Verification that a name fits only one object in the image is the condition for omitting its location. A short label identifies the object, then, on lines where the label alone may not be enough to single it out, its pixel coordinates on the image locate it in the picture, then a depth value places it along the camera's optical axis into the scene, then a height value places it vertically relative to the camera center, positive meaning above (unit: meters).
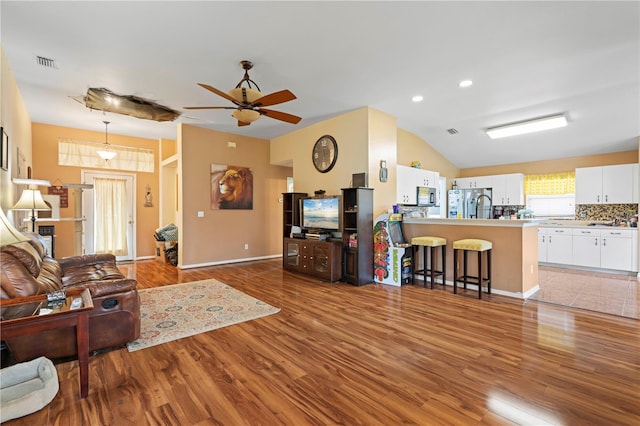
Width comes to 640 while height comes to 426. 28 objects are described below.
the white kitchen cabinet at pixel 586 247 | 5.80 -0.78
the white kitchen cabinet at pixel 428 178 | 6.52 +0.69
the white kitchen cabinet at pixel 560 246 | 6.13 -0.78
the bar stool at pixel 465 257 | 4.07 -0.71
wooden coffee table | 1.81 -0.67
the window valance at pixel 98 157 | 6.26 +1.19
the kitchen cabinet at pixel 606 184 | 5.70 +0.48
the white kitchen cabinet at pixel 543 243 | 6.45 -0.75
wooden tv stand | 5.06 -0.88
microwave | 6.54 +0.28
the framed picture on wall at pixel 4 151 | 3.19 +0.65
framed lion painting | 6.53 +0.50
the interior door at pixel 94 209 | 6.64 -0.01
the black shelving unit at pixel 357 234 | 4.86 -0.43
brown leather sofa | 2.11 -0.79
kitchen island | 4.12 -0.58
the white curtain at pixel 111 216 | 6.82 -0.15
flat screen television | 5.30 -0.08
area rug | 2.96 -1.22
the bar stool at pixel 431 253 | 4.67 -0.73
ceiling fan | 3.29 +1.25
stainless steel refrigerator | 7.69 +0.12
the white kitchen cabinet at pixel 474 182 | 7.58 +0.69
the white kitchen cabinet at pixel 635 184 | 5.58 +0.46
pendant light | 6.00 +1.14
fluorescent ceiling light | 5.29 +1.56
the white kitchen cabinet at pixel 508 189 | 7.15 +0.47
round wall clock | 5.58 +1.08
